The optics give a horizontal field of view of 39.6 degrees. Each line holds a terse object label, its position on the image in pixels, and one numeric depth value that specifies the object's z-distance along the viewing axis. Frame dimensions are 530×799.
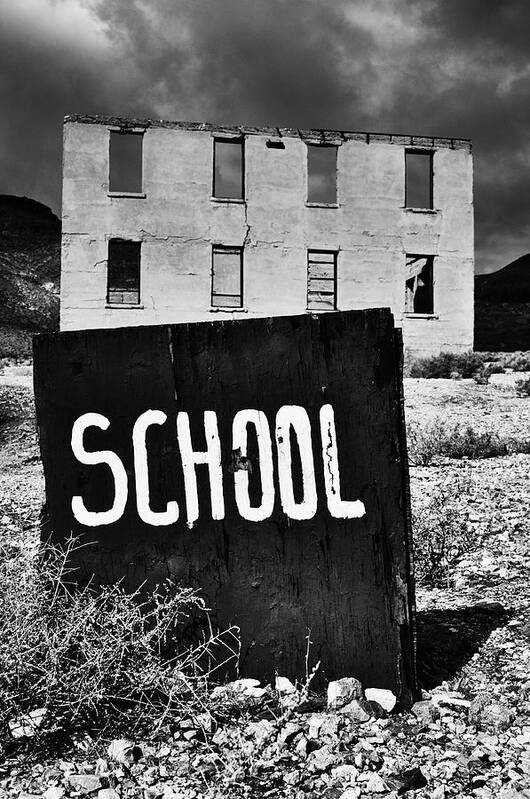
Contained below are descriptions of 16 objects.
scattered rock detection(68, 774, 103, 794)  1.99
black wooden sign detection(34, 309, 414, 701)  2.56
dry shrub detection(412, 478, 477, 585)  3.97
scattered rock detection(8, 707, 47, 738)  2.20
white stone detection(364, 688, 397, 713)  2.45
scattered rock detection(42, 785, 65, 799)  1.94
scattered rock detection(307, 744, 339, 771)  2.09
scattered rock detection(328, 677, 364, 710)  2.45
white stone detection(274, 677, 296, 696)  2.53
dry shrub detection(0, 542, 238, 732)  2.27
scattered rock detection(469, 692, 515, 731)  2.31
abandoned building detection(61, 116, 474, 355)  20.09
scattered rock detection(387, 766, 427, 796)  2.00
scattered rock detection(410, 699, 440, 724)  2.38
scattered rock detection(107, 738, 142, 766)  2.12
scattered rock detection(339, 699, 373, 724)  2.37
